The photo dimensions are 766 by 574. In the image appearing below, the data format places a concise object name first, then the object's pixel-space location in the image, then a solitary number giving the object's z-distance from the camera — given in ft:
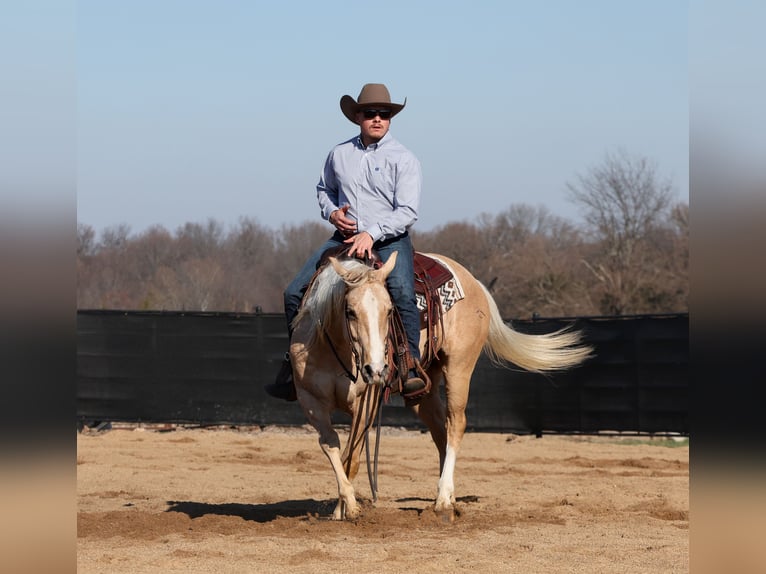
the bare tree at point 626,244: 232.94
